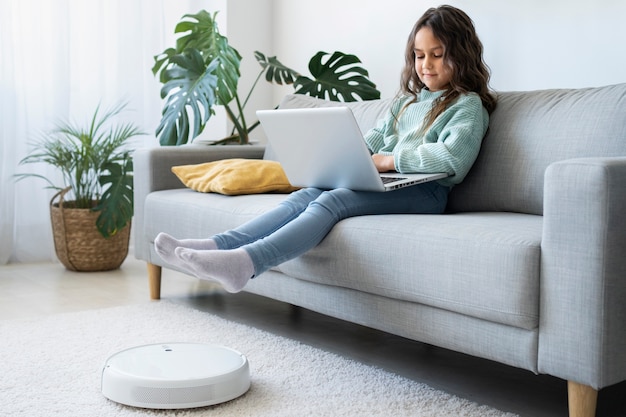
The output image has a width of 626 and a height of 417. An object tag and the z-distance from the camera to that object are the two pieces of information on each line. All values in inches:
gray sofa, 63.9
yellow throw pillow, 110.0
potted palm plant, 142.6
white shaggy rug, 72.1
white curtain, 153.6
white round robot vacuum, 71.3
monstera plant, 133.6
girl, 80.3
